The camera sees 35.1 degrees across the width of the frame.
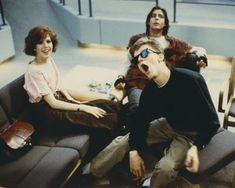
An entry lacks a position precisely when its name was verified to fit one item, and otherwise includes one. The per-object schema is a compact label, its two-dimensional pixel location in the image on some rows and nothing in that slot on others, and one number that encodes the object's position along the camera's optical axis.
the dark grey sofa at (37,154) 2.24
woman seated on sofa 2.68
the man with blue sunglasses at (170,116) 2.29
